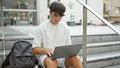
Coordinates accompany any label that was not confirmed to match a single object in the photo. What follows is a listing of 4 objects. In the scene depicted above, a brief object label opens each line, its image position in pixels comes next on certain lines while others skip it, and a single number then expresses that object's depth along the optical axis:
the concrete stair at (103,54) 2.01
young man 1.39
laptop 1.34
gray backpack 1.57
